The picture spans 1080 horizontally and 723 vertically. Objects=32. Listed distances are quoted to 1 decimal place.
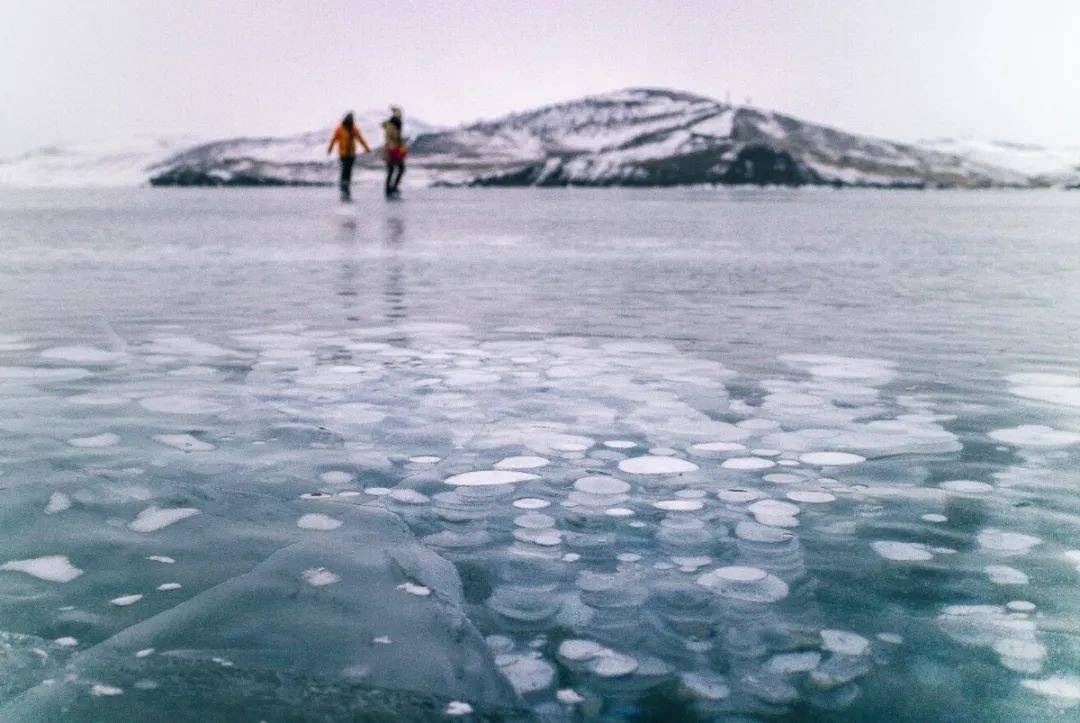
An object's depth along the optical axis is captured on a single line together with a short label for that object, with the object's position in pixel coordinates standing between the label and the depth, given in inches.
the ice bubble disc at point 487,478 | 177.2
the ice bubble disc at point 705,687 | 105.7
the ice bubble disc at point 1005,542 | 148.5
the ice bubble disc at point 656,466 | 185.5
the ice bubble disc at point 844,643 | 116.0
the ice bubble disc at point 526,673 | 107.6
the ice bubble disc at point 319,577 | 135.2
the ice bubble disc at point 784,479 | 180.2
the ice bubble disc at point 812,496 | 169.8
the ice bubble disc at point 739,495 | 169.3
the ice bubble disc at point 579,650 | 113.6
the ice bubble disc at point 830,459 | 193.2
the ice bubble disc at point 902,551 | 145.1
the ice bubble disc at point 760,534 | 150.6
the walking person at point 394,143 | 1272.1
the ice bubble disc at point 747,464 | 189.3
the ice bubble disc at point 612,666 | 110.2
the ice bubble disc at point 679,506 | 163.9
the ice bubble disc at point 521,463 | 186.9
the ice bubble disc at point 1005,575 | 137.0
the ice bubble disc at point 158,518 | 155.1
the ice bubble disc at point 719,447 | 201.9
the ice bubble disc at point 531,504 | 164.6
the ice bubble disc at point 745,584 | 130.6
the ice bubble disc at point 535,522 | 155.4
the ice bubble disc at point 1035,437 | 209.9
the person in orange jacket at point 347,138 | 1211.2
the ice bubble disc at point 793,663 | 111.4
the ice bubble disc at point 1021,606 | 128.1
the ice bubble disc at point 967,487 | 176.6
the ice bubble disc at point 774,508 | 162.9
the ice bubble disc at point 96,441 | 200.4
